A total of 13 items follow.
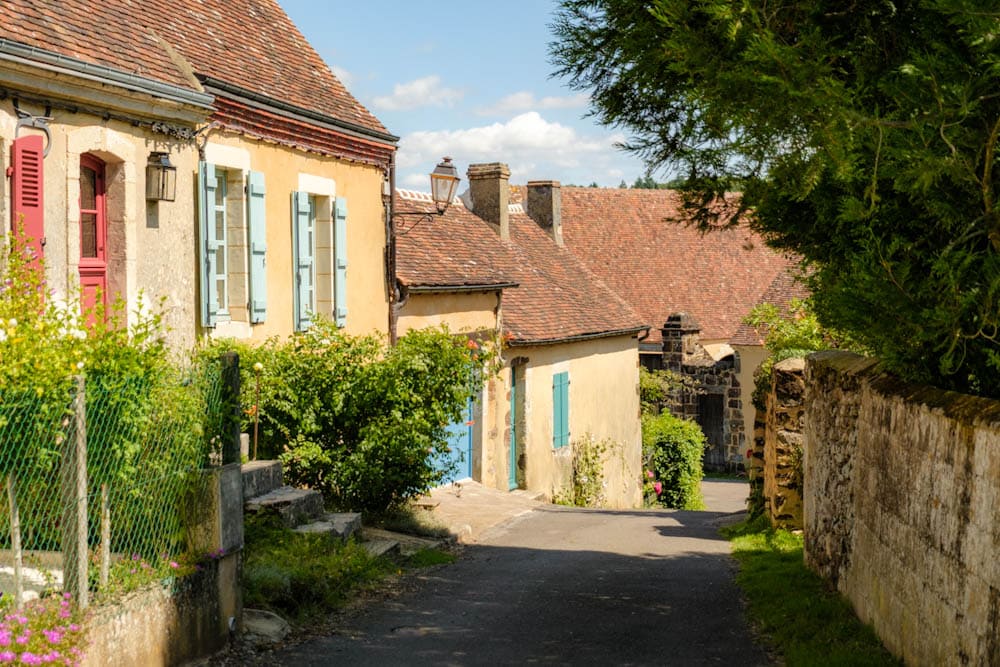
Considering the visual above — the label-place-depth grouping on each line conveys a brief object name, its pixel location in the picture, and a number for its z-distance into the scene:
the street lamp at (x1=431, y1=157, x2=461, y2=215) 17.30
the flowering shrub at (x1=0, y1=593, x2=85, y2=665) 5.41
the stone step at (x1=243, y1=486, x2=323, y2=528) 9.96
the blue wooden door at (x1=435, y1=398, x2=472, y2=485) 18.39
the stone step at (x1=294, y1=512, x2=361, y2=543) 10.02
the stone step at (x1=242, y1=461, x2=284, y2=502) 10.33
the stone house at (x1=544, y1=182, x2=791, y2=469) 32.91
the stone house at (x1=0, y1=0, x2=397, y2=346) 9.47
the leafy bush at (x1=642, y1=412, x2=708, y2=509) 26.39
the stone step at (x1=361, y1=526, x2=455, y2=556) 11.27
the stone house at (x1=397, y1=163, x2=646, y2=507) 18.81
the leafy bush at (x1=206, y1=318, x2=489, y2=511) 11.59
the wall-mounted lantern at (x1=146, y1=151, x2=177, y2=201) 10.73
